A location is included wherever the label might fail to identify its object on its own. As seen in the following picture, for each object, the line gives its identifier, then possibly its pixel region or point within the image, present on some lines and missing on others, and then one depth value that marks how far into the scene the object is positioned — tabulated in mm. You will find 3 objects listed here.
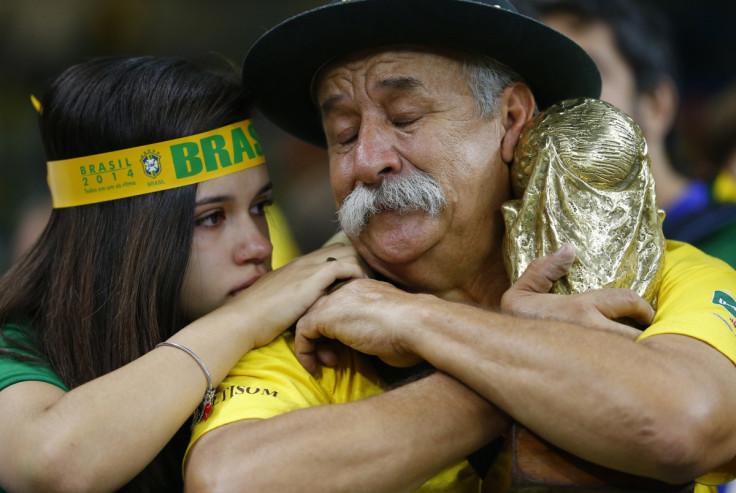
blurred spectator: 10008
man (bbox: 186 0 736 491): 3777
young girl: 5047
